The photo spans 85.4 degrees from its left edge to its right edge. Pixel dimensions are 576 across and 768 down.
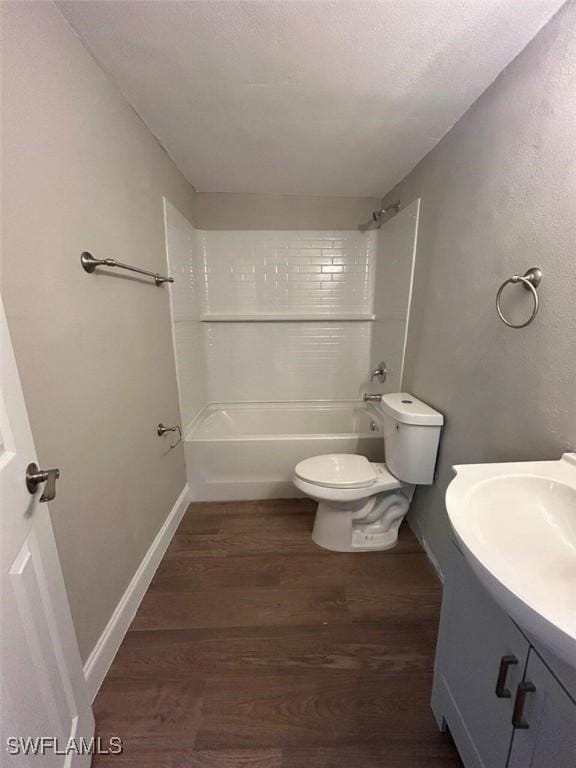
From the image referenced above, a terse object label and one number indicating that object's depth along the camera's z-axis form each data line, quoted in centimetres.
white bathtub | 213
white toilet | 155
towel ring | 97
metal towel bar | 106
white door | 61
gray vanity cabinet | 57
